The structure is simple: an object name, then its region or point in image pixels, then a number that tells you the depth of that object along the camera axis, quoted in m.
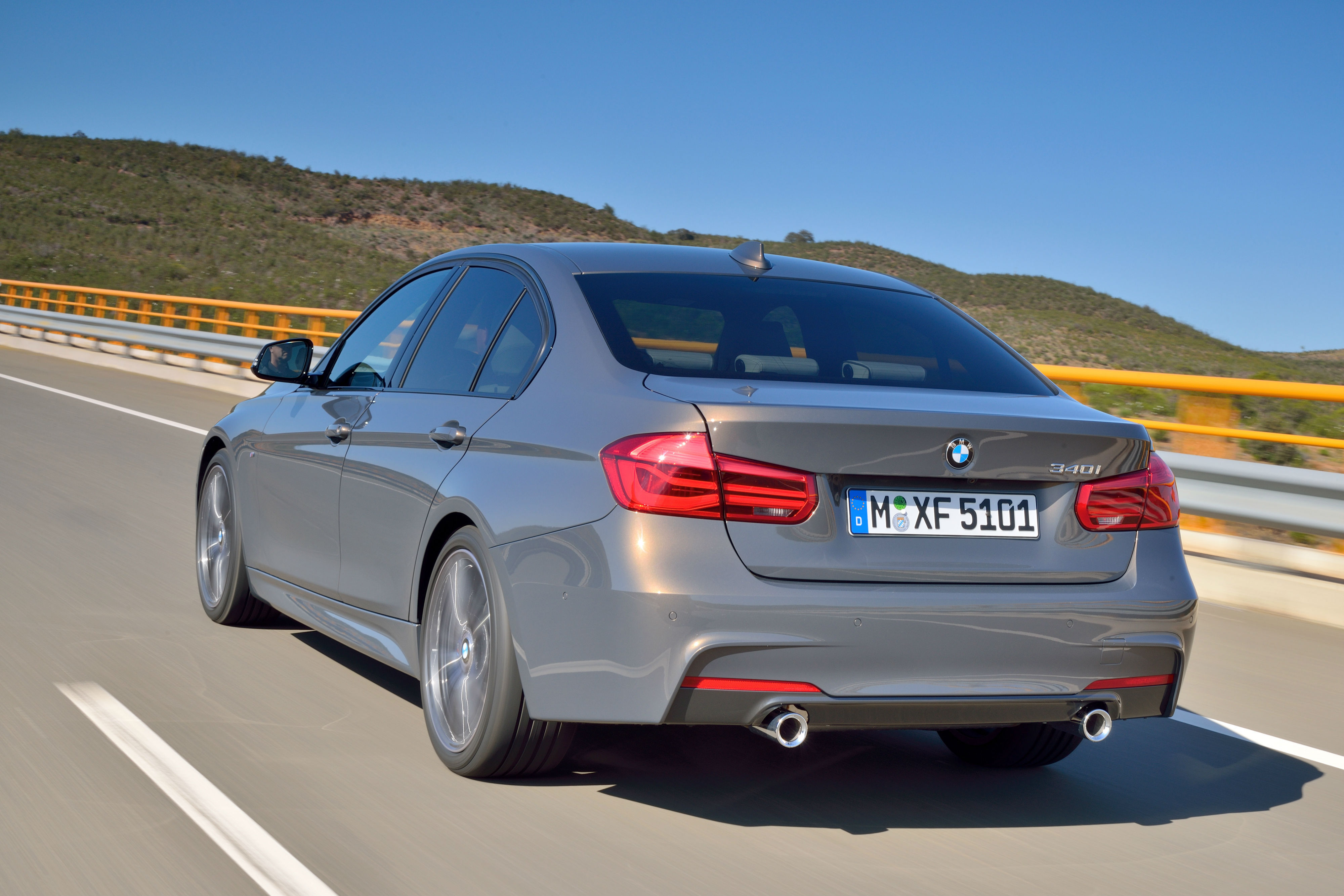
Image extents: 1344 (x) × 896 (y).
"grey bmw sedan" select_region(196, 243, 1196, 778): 3.58
